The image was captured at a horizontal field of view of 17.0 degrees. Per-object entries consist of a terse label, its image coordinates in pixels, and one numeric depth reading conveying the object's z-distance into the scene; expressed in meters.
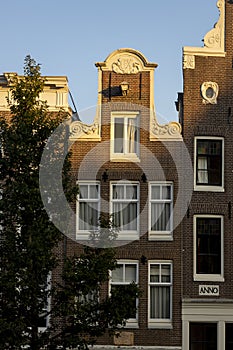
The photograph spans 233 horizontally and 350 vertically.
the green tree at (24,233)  19.45
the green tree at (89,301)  19.94
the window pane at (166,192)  30.23
